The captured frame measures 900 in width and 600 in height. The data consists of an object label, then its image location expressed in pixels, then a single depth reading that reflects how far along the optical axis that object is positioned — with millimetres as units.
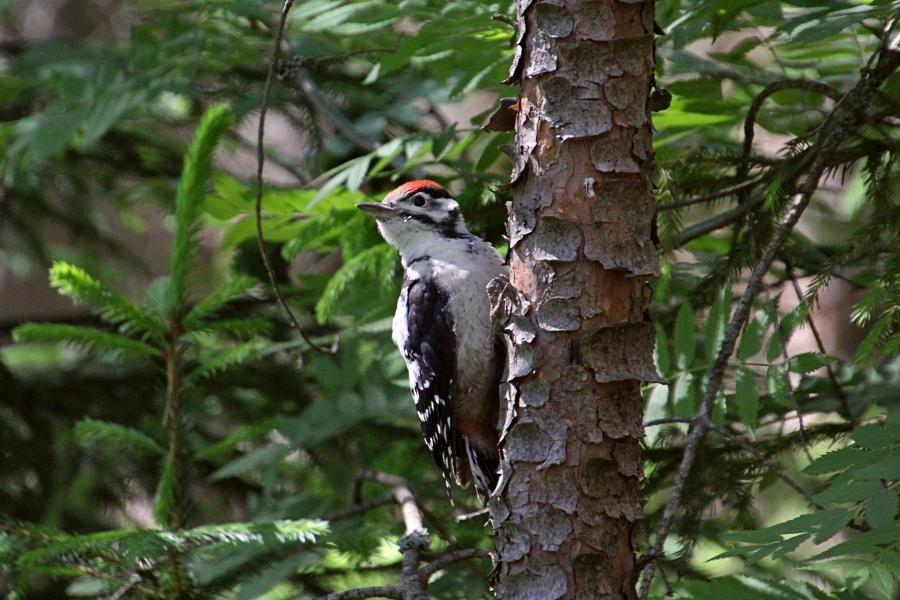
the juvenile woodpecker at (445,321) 7609
